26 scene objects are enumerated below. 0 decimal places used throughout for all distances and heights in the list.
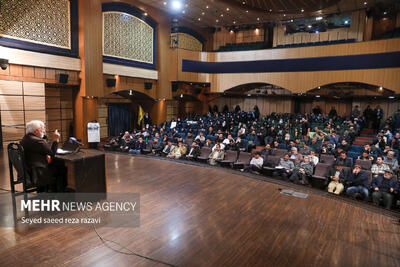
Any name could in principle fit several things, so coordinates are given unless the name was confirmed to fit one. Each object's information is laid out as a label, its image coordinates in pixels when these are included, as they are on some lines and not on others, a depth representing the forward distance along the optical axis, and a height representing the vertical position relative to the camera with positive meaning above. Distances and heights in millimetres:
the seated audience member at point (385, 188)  4035 -1126
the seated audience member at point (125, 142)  7516 -928
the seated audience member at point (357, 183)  4273 -1141
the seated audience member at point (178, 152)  6837 -1045
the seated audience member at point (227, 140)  7401 -771
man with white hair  2742 -443
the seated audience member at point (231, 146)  6871 -874
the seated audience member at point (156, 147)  7270 -983
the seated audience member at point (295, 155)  5641 -901
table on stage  3013 -714
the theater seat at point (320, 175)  4789 -1132
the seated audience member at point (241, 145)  7000 -861
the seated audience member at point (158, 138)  7923 -792
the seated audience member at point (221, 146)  6511 -821
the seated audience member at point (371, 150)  5871 -771
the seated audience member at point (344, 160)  5238 -915
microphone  3092 -361
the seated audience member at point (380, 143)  6731 -697
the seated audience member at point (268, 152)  6252 -905
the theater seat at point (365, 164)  5156 -947
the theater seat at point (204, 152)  6581 -1009
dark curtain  12070 -345
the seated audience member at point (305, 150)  6213 -845
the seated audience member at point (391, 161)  5129 -902
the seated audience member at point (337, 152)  5775 -849
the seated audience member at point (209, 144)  6973 -835
